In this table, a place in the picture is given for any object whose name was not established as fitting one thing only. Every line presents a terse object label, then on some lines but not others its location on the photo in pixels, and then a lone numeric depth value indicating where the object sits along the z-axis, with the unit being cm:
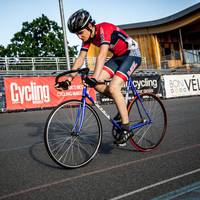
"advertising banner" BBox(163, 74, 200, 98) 2136
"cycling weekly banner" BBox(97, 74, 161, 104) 1989
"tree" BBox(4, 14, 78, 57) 5669
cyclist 369
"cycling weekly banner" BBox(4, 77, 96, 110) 1484
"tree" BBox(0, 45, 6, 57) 5621
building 3506
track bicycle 348
